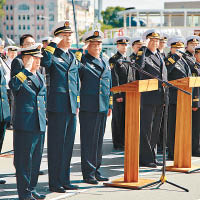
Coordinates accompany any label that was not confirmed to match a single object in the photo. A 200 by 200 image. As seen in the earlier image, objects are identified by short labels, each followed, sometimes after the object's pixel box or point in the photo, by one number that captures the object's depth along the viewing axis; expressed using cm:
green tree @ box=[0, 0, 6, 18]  17514
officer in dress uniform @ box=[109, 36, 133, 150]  1429
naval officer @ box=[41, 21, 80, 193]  949
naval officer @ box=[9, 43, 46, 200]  862
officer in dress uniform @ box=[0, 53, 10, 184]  1079
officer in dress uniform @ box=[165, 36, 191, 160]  1305
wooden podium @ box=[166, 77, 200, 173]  1148
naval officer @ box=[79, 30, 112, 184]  1031
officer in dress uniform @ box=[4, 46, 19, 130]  1773
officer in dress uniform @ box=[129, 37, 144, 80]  1538
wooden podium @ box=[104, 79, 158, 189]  986
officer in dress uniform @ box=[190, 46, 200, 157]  1375
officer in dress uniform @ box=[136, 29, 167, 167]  1196
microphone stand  960
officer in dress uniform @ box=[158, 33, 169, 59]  1505
